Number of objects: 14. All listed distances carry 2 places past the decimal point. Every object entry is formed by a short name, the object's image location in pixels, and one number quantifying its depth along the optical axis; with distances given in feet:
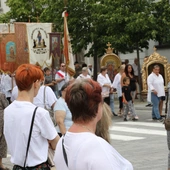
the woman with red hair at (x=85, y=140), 10.42
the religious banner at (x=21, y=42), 79.36
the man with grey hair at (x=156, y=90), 61.26
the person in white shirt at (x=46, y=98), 30.25
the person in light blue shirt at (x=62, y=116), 26.61
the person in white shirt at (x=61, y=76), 74.62
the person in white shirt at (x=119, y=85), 69.46
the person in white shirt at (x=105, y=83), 68.01
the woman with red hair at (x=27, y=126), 17.19
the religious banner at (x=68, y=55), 73.56
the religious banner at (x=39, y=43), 79.00
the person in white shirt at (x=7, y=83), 79.41
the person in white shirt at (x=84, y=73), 67.59
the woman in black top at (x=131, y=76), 65.51
